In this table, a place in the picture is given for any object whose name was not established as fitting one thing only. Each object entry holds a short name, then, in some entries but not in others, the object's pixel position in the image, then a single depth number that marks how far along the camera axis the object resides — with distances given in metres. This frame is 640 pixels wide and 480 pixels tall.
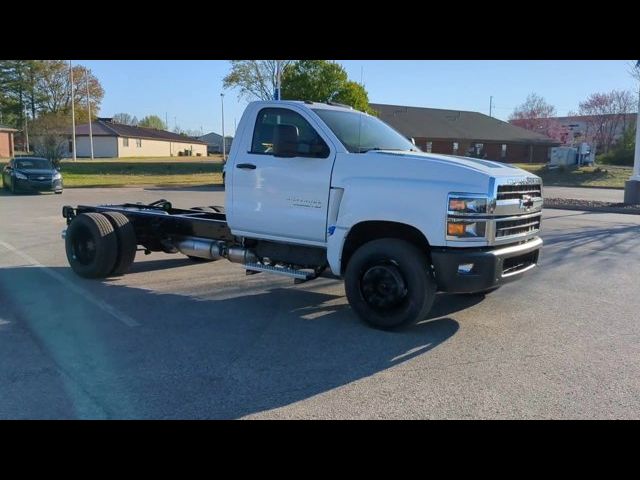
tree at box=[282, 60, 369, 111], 38.62
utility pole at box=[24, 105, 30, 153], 69.03
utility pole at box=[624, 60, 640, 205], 20.67
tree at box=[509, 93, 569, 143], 92.88
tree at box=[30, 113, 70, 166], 39.81
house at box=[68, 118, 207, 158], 69.88
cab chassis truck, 5.50
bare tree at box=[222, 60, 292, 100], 52.80
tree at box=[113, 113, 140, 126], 134.80
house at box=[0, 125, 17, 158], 57.62
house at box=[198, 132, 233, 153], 117.69
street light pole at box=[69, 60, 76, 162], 51.80
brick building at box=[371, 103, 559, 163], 60.75
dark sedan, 23.25
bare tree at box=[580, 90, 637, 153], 81.34
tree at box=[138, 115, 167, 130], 149.85
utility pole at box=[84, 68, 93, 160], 78.84
